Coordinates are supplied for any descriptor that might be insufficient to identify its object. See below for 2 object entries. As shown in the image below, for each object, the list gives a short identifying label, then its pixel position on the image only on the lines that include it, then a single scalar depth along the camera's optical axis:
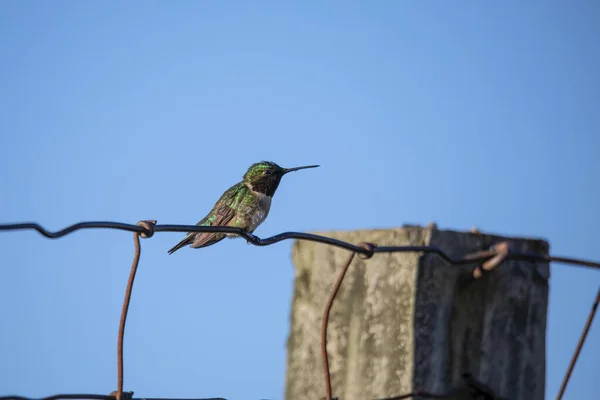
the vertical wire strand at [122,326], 4.81
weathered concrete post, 5.70
